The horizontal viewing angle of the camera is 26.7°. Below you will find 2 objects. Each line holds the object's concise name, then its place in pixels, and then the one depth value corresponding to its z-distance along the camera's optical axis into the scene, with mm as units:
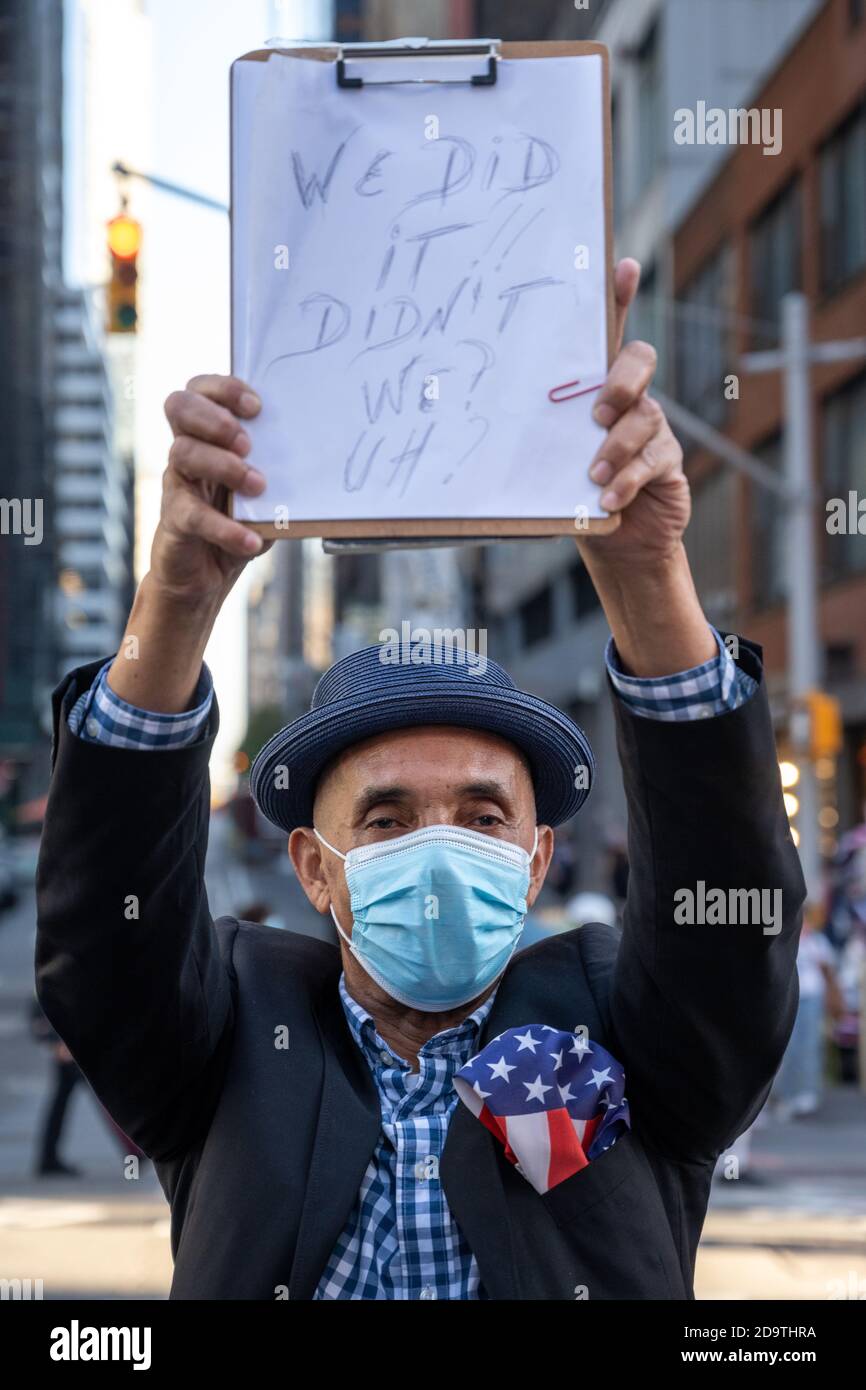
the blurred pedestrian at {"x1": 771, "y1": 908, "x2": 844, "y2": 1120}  14984
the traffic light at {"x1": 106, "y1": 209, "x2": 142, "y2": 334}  12516
